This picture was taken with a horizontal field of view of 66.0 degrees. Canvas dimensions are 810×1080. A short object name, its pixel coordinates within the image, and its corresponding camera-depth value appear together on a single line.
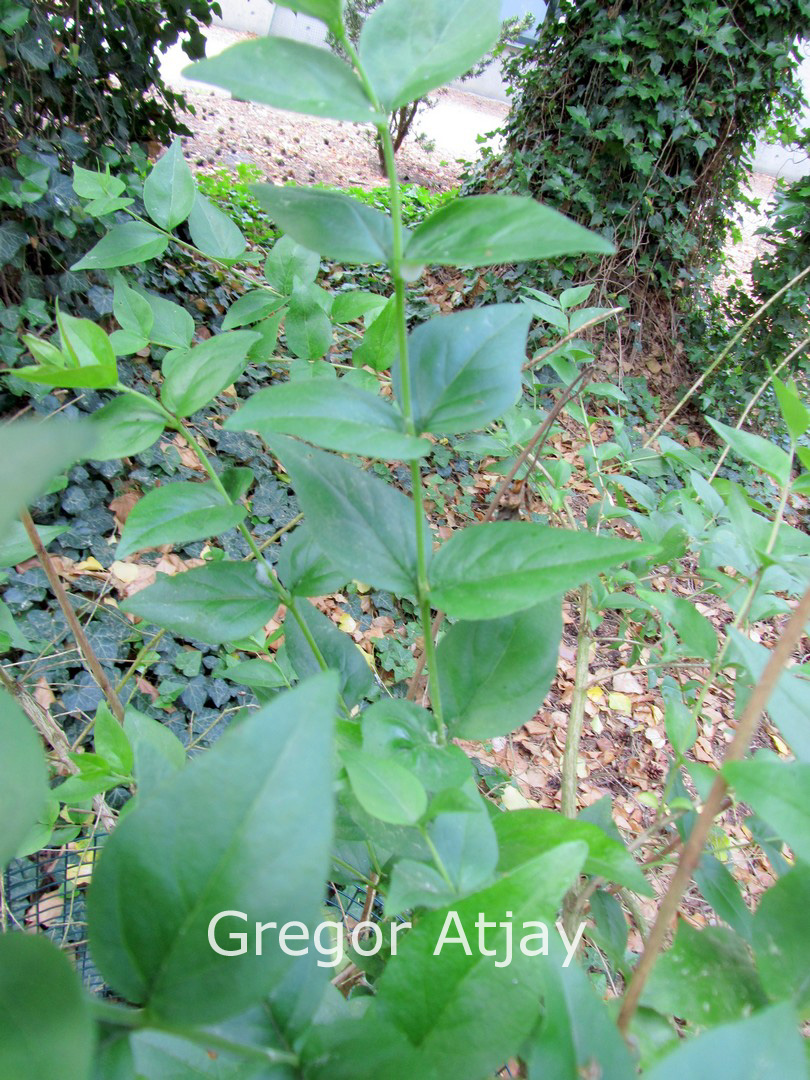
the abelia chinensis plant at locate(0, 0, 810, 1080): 0.23
